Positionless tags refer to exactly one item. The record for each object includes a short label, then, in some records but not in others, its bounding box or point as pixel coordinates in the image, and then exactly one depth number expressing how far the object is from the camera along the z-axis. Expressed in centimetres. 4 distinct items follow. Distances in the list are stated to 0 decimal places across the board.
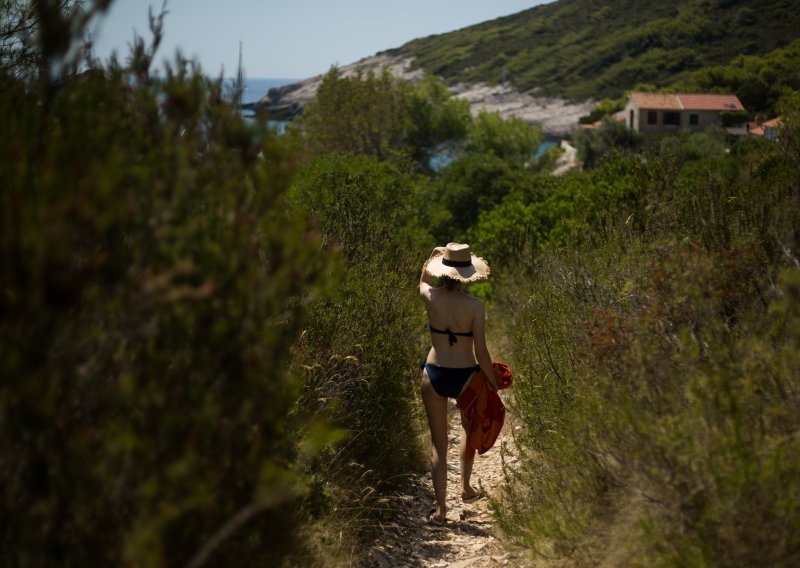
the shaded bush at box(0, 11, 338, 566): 244
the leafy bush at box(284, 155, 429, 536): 604
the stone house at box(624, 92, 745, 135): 5781
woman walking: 595
